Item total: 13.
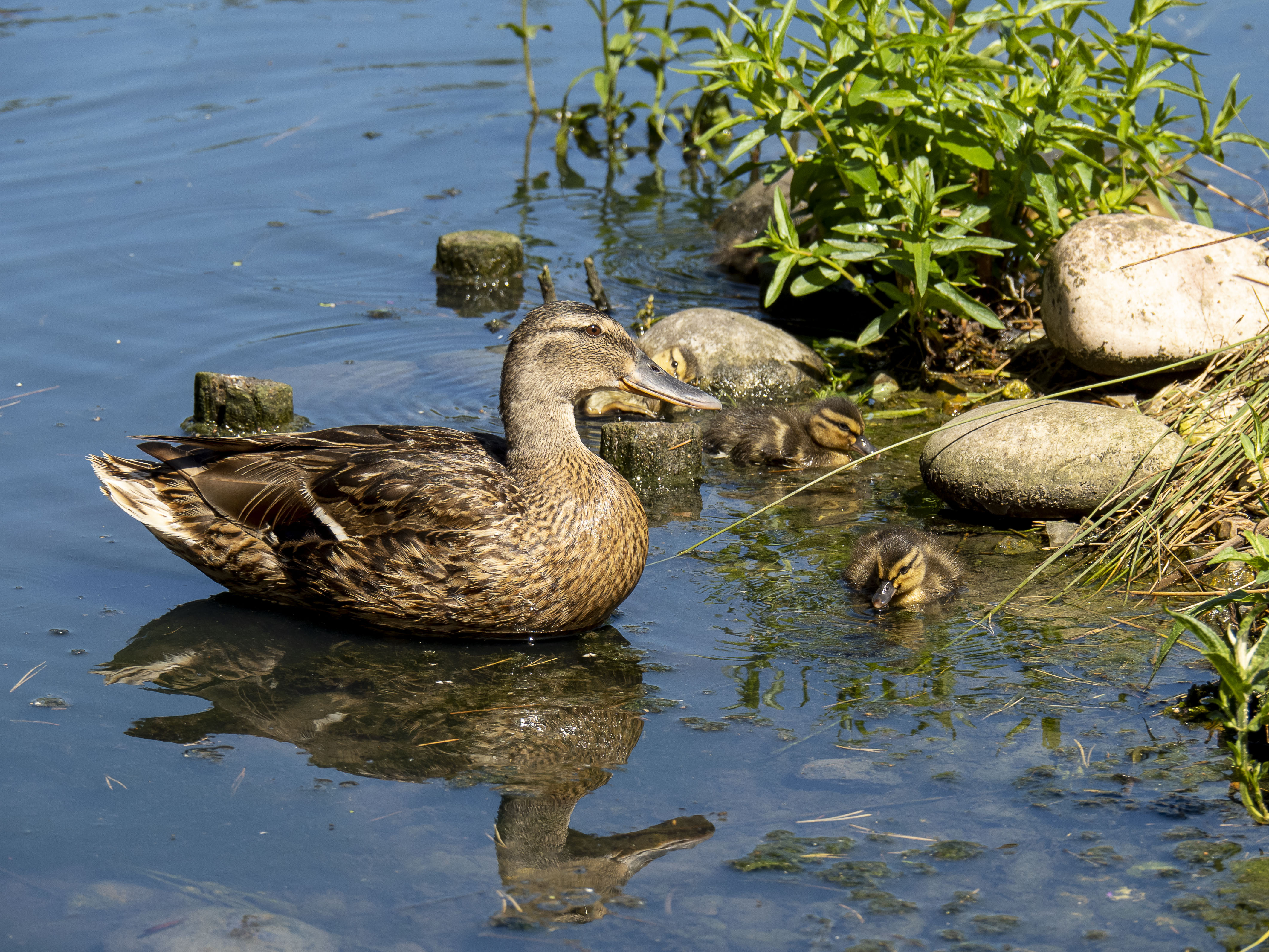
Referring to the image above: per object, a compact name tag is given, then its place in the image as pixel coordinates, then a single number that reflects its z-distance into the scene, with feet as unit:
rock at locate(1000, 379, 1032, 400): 45.11
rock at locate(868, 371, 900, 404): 46.85
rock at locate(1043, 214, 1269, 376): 40.93
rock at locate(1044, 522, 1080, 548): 35.76
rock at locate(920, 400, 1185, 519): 35.76
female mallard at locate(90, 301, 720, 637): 30.60
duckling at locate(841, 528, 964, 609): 31.76
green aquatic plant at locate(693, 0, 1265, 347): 41.73
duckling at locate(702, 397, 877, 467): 41.75
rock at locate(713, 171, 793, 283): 56.75
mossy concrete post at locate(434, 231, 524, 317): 55.52
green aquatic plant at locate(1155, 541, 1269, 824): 22.61
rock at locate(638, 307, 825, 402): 48.37
